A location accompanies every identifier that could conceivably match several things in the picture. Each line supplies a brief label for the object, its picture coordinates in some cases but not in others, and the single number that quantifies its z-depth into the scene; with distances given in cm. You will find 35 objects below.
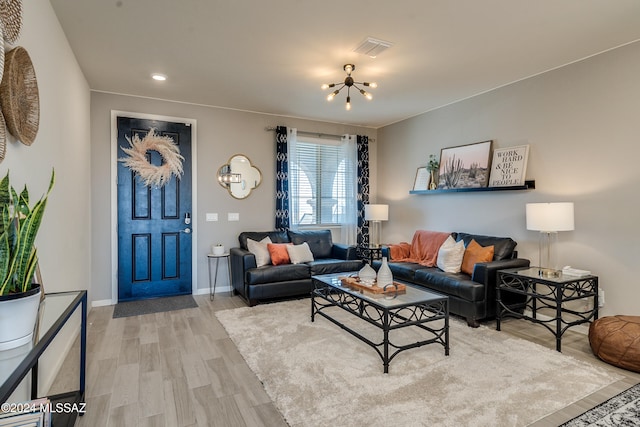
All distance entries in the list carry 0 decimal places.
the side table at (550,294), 301
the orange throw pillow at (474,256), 386
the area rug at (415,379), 207
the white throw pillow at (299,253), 474
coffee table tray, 298
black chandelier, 355
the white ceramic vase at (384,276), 307
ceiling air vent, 301
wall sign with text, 397
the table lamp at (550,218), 321
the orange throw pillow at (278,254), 461
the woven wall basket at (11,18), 159
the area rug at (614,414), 198
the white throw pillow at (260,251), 459
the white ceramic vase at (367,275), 322
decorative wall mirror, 512
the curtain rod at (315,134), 545
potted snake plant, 130
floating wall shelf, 389
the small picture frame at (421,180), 527
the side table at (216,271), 488
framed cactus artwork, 437
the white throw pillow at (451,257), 404
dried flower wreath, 455
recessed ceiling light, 385
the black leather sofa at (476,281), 351
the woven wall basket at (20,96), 165
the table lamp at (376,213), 565
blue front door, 454
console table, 111
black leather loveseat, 430
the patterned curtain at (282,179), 543
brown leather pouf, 256
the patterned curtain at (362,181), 615
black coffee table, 261
